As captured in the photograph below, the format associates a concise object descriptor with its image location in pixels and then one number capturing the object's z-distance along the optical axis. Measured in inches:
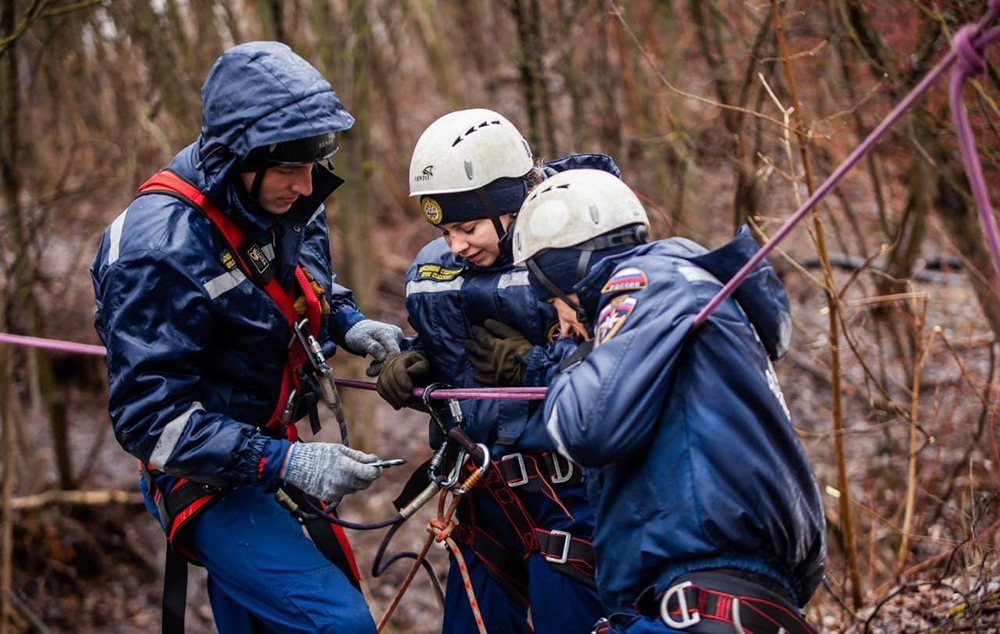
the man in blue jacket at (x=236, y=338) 122.1
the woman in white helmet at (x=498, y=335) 131.3
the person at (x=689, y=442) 93.7
